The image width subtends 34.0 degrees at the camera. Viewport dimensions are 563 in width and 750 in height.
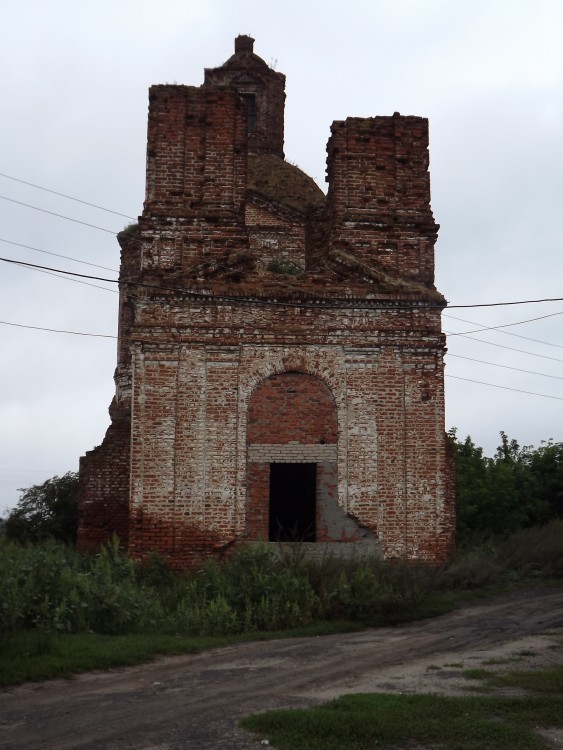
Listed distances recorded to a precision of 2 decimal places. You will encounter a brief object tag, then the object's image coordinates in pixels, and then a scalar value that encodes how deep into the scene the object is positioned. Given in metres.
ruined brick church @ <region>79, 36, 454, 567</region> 13.91
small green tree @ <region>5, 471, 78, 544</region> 19.59
